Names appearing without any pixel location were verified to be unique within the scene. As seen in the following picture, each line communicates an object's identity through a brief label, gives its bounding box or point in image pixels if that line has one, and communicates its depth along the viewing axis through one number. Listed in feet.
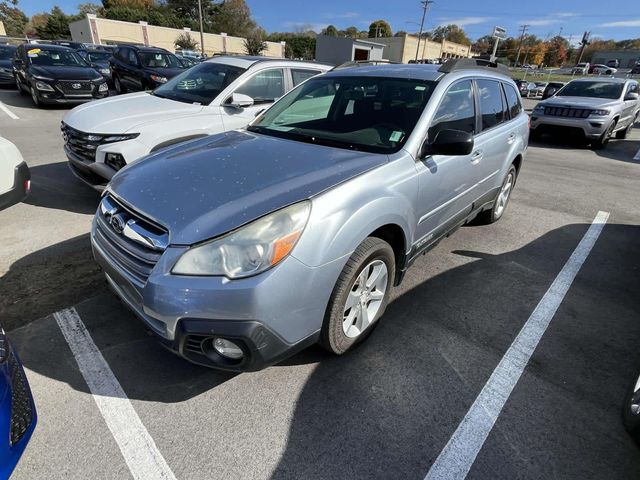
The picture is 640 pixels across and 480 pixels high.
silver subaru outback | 5.90
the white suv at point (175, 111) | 13.51
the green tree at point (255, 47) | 134.82
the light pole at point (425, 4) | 209.05
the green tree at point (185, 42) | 168.25
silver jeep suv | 31.39
